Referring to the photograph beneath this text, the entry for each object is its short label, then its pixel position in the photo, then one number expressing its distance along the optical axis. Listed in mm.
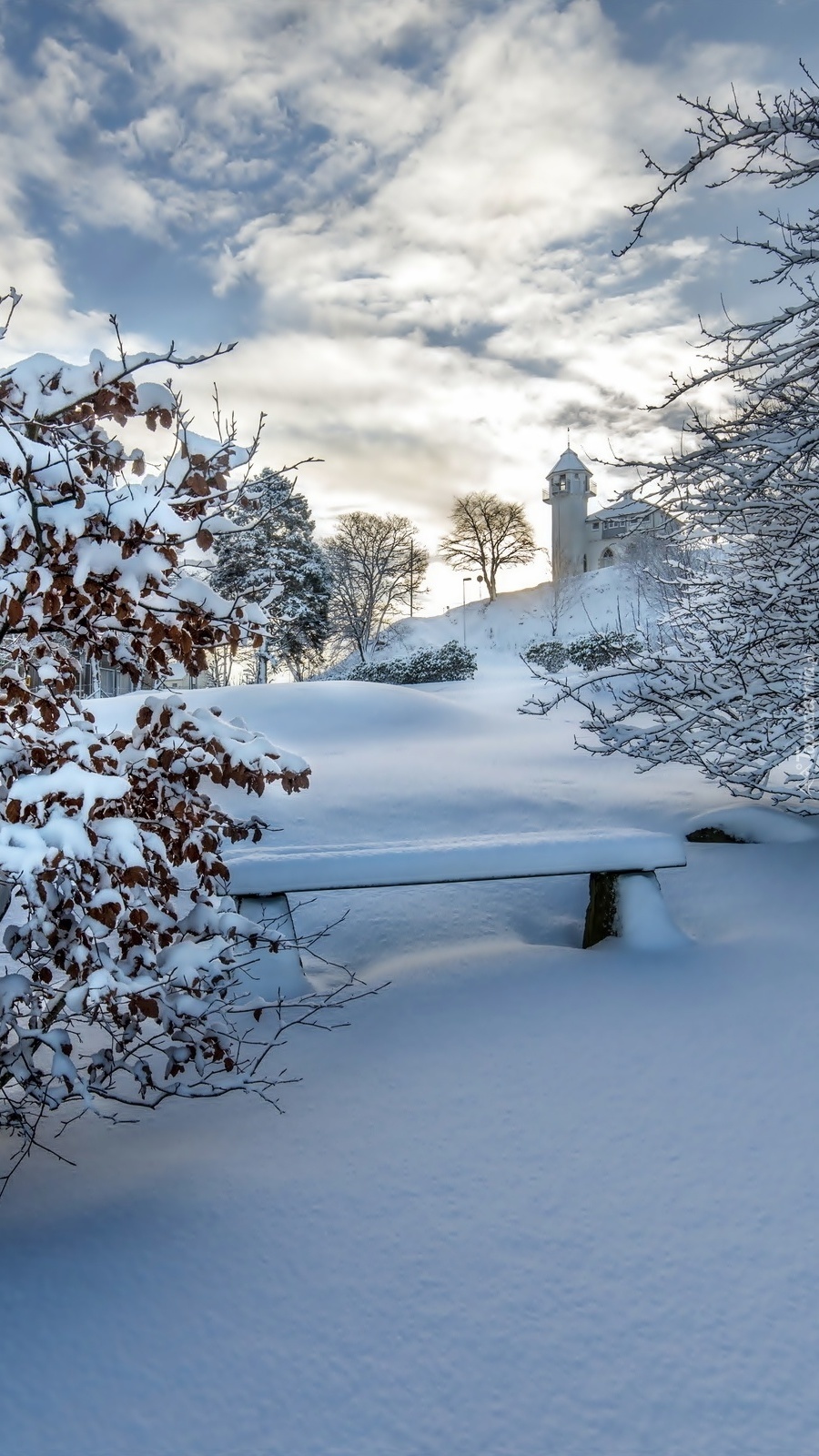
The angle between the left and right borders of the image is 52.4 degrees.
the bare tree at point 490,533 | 44906
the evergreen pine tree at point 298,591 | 25641
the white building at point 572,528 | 51562
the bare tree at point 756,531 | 4203
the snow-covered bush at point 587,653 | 19312
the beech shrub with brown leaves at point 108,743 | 1974
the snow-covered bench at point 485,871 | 3449
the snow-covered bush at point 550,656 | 23134
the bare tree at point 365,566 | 36844
